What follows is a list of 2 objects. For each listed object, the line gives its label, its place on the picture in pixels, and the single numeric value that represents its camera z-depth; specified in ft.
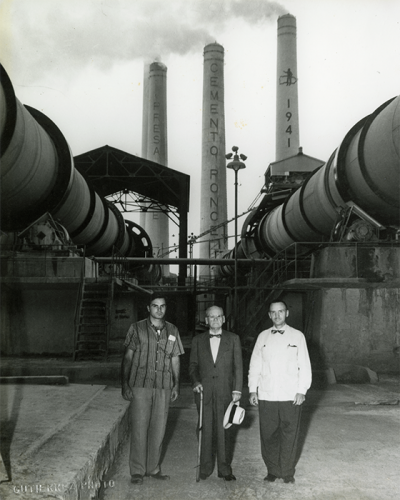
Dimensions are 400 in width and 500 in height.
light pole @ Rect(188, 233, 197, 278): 117.11
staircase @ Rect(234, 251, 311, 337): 41.83
